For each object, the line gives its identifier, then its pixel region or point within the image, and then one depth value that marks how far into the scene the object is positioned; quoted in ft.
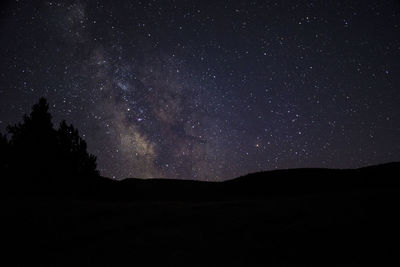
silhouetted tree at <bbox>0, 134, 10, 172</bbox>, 64.24
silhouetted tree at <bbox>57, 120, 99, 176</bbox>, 67.56
